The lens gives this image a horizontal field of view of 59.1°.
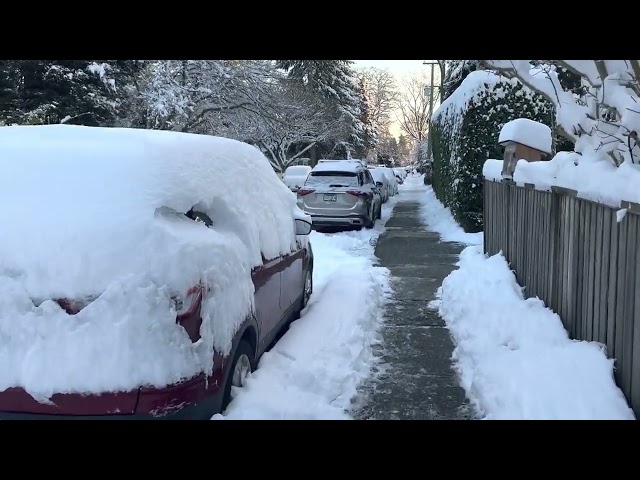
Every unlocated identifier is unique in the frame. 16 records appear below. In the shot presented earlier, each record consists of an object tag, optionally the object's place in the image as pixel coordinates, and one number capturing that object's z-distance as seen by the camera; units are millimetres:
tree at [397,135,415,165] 107088
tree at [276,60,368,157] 37844
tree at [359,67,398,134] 65469
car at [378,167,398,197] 26772
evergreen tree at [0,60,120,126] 22391
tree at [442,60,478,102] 20500
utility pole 53362
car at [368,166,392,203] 20988
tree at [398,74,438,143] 70438
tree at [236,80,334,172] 26562
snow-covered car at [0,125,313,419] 2646
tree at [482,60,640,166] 3914
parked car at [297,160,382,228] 12711
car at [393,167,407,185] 43834
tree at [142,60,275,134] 24047
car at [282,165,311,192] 23328
